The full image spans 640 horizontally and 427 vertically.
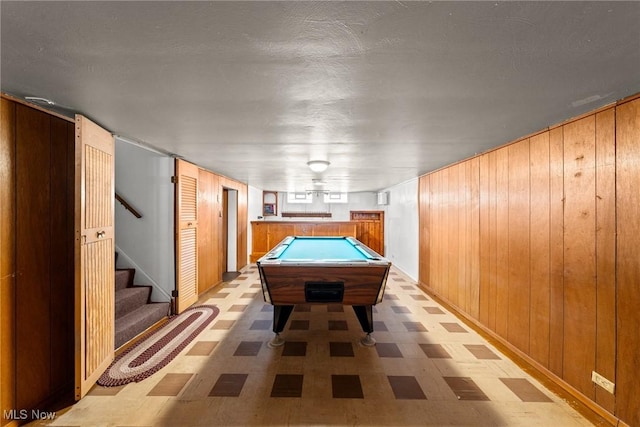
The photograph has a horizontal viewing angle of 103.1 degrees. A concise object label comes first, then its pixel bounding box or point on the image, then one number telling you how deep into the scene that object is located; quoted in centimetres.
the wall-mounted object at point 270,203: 883
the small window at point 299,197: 910
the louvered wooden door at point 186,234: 346
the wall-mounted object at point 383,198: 726
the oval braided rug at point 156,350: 213
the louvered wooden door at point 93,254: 185
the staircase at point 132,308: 266
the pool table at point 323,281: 238
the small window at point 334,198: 913
